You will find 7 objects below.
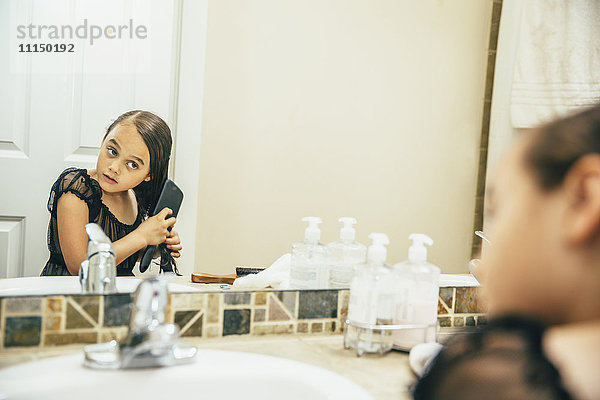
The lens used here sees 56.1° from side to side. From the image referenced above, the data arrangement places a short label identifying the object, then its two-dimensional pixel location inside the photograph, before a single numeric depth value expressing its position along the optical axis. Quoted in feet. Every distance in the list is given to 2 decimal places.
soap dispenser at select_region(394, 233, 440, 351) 3.30
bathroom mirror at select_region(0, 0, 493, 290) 3.32
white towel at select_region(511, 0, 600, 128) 4.36
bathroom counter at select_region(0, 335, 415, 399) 2.74
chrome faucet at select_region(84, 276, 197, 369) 2.61
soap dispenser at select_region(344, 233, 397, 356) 3.21
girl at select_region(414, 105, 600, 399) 1.31
